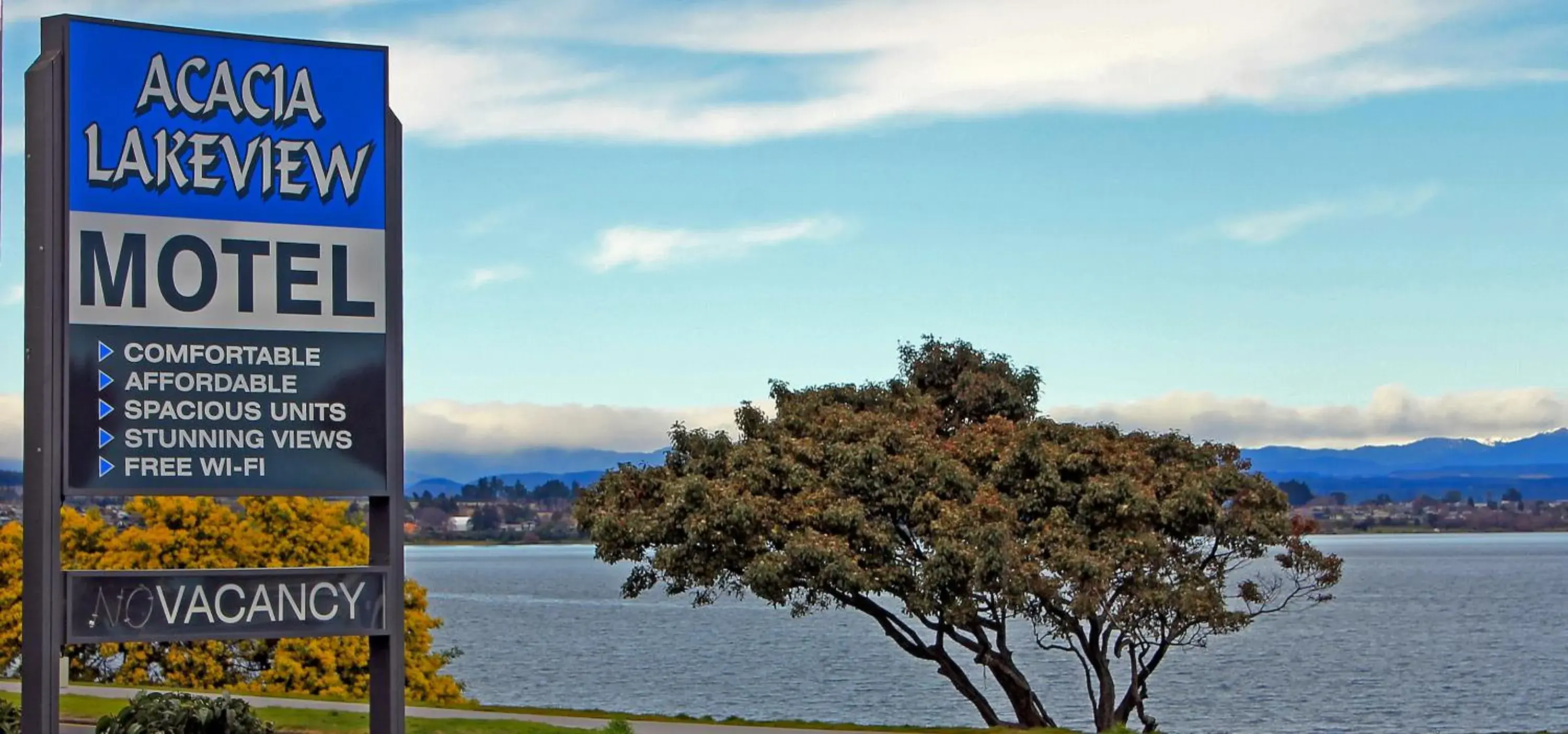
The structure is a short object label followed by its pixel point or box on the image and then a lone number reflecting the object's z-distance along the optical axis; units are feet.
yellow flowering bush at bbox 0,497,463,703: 120.88
